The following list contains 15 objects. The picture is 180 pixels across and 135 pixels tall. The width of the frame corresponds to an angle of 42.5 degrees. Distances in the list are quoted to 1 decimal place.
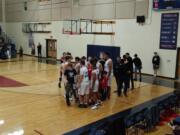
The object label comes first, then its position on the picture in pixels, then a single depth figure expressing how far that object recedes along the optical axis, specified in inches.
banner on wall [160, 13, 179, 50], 597.7
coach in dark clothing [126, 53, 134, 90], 434.7
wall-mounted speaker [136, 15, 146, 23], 649.0
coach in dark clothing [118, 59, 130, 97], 395.9
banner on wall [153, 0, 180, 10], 586.3
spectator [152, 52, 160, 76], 624.1
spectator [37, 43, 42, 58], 984.0
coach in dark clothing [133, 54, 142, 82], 547.5
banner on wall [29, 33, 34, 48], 1058.1
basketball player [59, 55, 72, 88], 351.7
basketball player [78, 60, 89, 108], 339.3
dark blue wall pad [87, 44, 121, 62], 727.7
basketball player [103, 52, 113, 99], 386.3
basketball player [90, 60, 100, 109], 353.4
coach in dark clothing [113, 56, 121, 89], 402.6
